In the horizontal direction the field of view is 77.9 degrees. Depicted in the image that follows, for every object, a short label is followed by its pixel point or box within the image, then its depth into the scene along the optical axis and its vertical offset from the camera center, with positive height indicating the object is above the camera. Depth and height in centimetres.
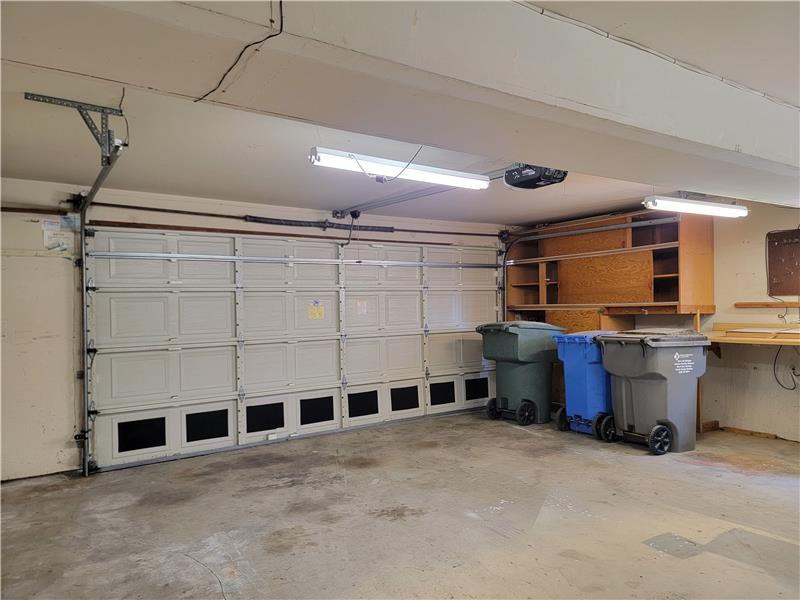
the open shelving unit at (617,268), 552 +35
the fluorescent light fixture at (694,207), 449 +83
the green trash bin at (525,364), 600 -83
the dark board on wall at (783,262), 498 +32
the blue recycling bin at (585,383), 533 -95
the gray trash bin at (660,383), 471 -85
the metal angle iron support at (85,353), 448 -45
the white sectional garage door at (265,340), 476 -44
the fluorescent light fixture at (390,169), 310 +89
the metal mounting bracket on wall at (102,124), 267 +100
